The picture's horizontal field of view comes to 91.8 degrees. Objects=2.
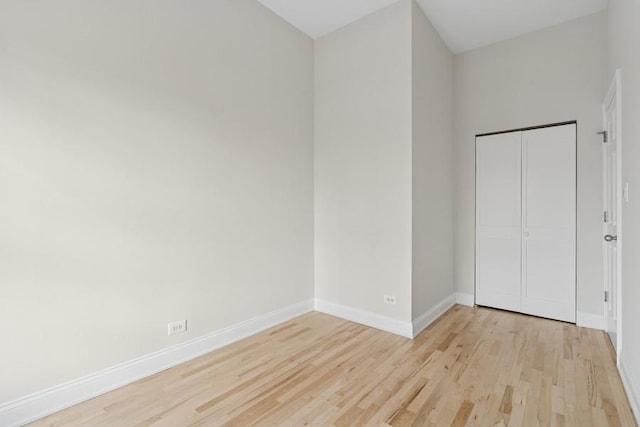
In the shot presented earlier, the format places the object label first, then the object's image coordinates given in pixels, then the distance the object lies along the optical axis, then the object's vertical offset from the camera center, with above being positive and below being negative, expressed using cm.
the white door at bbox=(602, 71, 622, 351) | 246 +4
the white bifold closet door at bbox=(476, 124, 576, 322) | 335 -10
